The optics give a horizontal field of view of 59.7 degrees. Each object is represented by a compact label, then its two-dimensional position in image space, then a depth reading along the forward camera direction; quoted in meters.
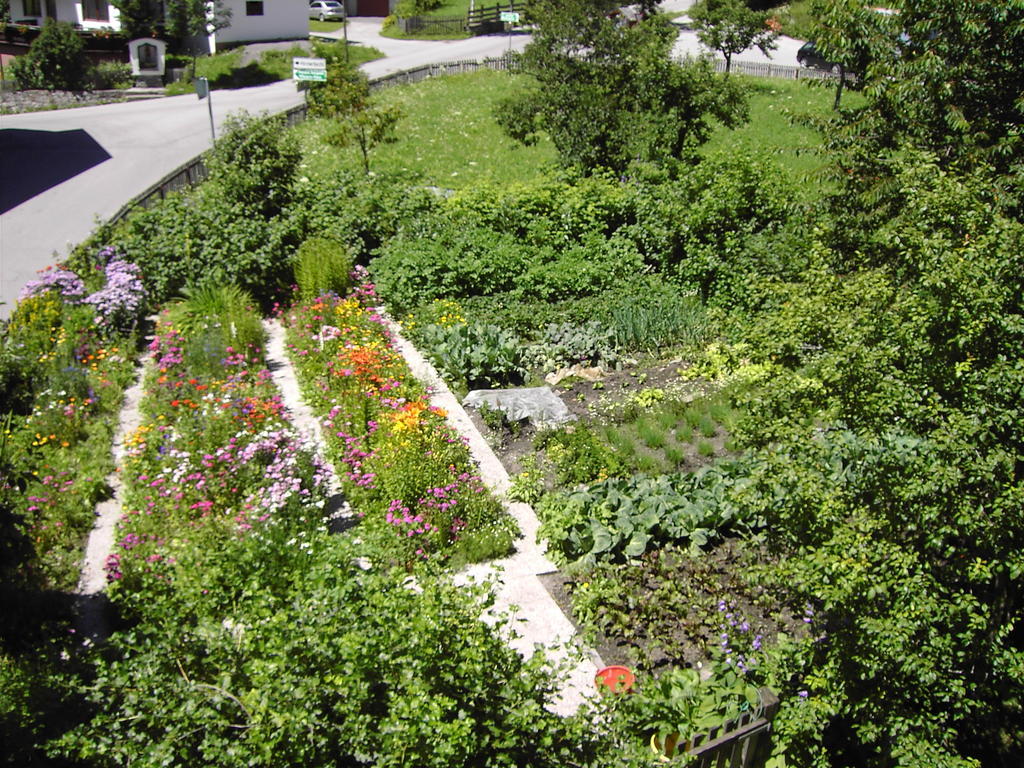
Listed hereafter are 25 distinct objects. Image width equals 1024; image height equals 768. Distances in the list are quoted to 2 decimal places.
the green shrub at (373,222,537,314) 13.62
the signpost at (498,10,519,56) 34.50
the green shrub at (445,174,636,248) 15.36
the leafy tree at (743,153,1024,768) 4.98
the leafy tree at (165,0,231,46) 40.34
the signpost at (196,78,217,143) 17.03
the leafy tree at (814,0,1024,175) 11.38
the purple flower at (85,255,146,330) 12.48
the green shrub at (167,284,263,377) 10.97
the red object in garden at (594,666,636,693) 5.83
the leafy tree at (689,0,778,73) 34.53
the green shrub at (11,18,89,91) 35.91
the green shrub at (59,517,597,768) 4.33
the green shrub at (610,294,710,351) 12.43
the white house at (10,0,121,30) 42.66
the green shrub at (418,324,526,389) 11.43
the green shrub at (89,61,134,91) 38.03
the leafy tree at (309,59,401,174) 20.22
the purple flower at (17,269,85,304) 12.69
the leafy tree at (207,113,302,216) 15.12
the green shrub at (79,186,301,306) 13.62
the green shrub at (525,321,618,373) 12.15
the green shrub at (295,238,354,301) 13.52
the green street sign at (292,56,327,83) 21.59
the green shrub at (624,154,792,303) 13.48
